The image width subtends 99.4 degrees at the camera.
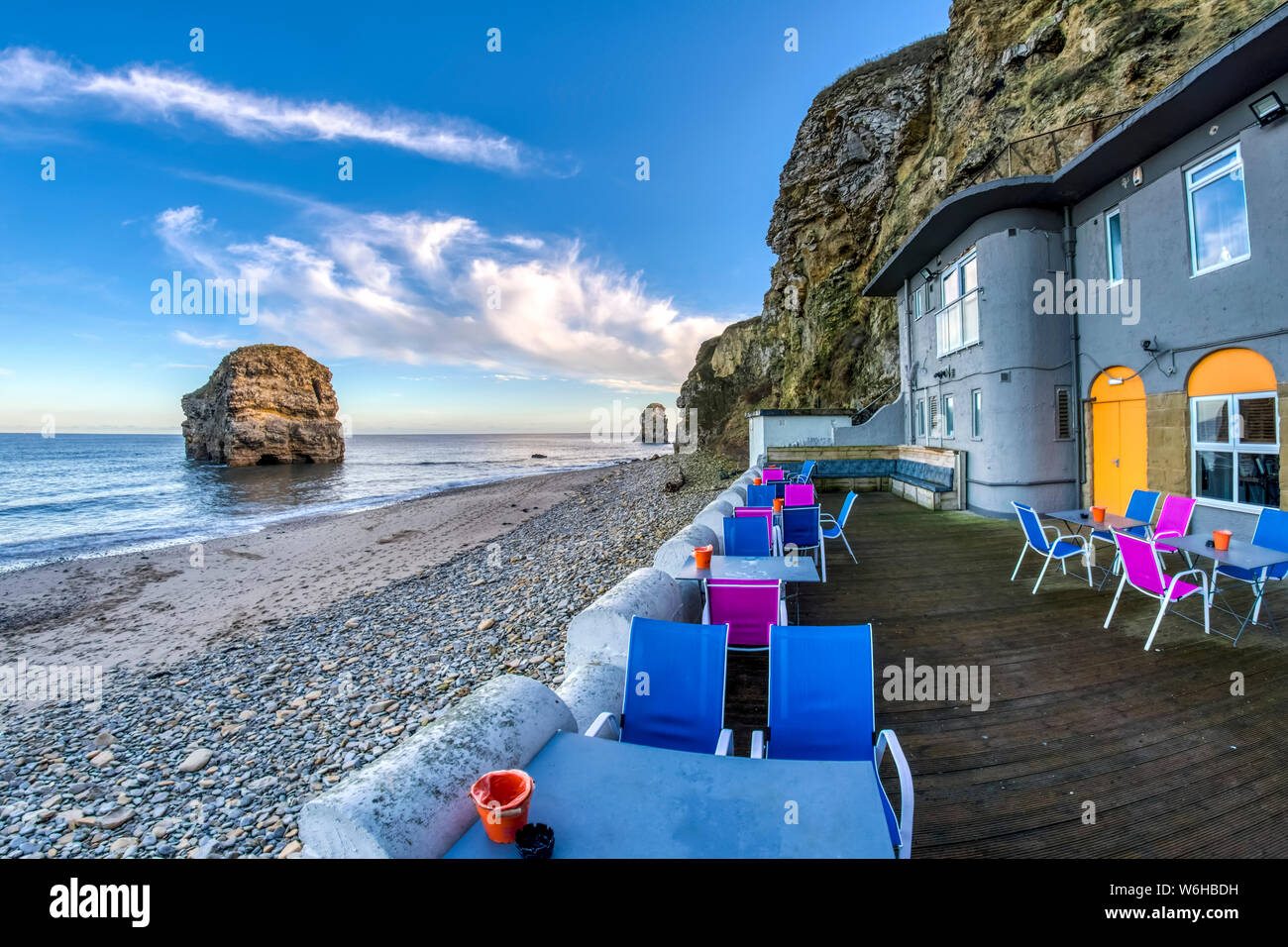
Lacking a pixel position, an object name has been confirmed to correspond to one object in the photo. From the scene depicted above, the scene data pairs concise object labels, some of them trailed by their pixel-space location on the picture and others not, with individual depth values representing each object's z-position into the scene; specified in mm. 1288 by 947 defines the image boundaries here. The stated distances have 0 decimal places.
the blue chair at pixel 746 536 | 6355
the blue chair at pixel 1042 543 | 6164
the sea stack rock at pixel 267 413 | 57156
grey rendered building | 7020
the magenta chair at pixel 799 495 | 9688
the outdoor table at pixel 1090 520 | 6309
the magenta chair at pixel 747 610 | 4551
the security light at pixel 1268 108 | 6590
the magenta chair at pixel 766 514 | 6535
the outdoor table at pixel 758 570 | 4801
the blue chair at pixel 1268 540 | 5070
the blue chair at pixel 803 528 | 7418
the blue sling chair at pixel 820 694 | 2736
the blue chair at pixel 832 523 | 8346
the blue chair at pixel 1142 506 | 7047
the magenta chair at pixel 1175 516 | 6477
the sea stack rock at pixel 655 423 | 120125
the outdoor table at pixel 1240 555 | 4656
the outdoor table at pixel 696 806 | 1693
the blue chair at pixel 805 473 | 14648
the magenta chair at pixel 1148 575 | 4738
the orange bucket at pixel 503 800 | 1666
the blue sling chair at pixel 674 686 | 2939
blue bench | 14656
